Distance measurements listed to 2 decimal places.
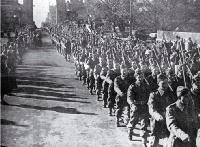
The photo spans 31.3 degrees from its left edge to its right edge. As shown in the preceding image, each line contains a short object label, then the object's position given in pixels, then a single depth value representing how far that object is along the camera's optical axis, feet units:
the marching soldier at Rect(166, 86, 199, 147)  21.88
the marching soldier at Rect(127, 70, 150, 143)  31.83
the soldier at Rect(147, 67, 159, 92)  35.90
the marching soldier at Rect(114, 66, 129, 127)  36.91
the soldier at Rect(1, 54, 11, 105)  47.76
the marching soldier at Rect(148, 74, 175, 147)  25.67
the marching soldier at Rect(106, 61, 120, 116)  41.45
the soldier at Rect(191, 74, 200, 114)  30.58
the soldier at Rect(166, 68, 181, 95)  32.01
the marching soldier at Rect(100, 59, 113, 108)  44.50
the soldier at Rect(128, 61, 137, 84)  38.83
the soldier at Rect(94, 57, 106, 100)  49.55
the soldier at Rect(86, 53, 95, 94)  54.80
